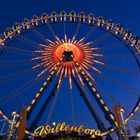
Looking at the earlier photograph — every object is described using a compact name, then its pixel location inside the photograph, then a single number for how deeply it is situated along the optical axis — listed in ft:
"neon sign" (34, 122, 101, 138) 93.56
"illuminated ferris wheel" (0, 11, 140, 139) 96.16
